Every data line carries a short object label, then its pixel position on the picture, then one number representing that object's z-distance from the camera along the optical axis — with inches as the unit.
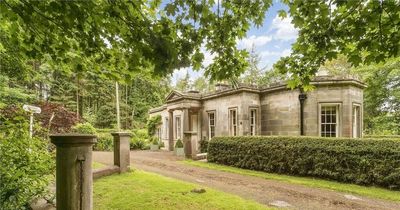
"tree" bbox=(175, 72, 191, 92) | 1813.5
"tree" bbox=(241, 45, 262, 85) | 1380.4
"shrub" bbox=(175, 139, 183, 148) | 694.5
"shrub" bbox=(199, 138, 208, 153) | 636.9
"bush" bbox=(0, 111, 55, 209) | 157.5
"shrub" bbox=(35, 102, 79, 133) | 405.1
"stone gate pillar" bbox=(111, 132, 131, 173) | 330.6
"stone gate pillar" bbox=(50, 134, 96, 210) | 129.7
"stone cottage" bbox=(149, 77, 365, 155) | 486.6
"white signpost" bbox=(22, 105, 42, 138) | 203.8
